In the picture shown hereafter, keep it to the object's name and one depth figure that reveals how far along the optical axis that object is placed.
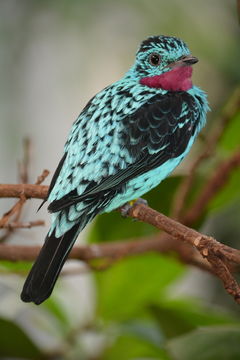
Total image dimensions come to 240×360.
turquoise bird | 5.09
